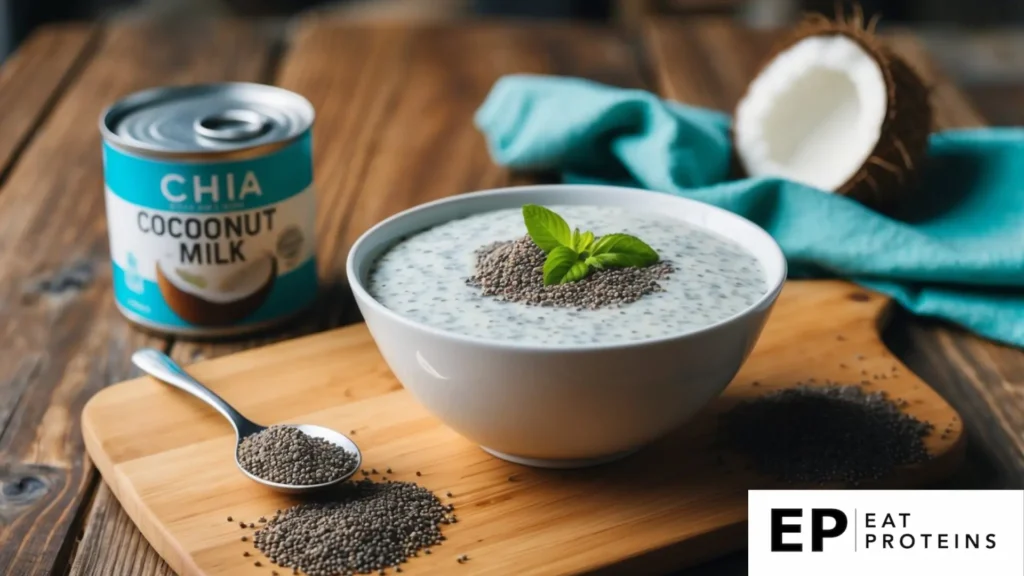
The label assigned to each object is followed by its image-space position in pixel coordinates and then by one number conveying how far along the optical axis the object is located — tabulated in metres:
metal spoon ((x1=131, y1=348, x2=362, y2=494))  0.60
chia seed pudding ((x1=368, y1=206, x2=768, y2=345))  0.59
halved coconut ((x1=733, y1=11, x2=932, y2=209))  0.80
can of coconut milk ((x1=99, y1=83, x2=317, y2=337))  0.69
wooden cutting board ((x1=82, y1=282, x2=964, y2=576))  0.58
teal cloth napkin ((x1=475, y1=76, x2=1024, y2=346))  0.75
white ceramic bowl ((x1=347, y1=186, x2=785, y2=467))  0.57
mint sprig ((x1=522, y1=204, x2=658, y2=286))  0.61
